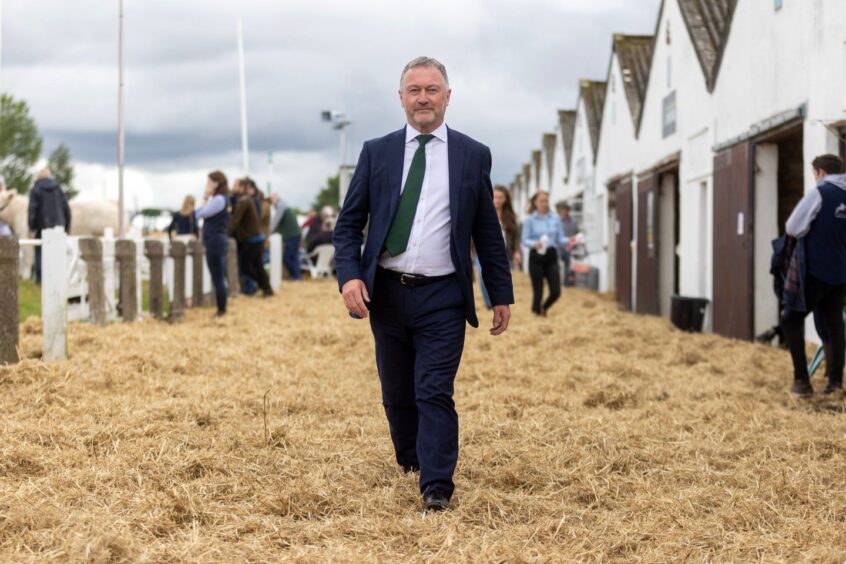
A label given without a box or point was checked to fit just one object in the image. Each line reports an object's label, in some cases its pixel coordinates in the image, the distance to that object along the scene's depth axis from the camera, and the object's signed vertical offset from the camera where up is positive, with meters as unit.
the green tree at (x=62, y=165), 99.38 +8.04
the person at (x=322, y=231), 30.61 +0.75
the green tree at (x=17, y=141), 85.19 +8.68
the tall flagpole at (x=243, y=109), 37.16 +4.80
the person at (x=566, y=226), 28.81 +0.81
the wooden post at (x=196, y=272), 17.11 -0.15
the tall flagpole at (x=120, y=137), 16.03 +1.68
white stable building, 11.98 +1.48
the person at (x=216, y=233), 15.03 +0.35
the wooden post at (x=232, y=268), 19.96 -0.11
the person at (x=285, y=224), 25.89 +0.80
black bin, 15.95 -0.71
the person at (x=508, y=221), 14.28 +0.47
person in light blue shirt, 15.55 +0.24
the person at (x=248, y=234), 18.64 +0.42
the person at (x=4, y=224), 17.93 +0.58
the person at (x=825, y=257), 8.77 +0.01
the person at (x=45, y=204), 18.66 +0.89
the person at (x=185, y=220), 22.30 +0.76
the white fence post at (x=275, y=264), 23.34 -0.06
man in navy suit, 5.20 +0.07
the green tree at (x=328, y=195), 156.88 +8.64
